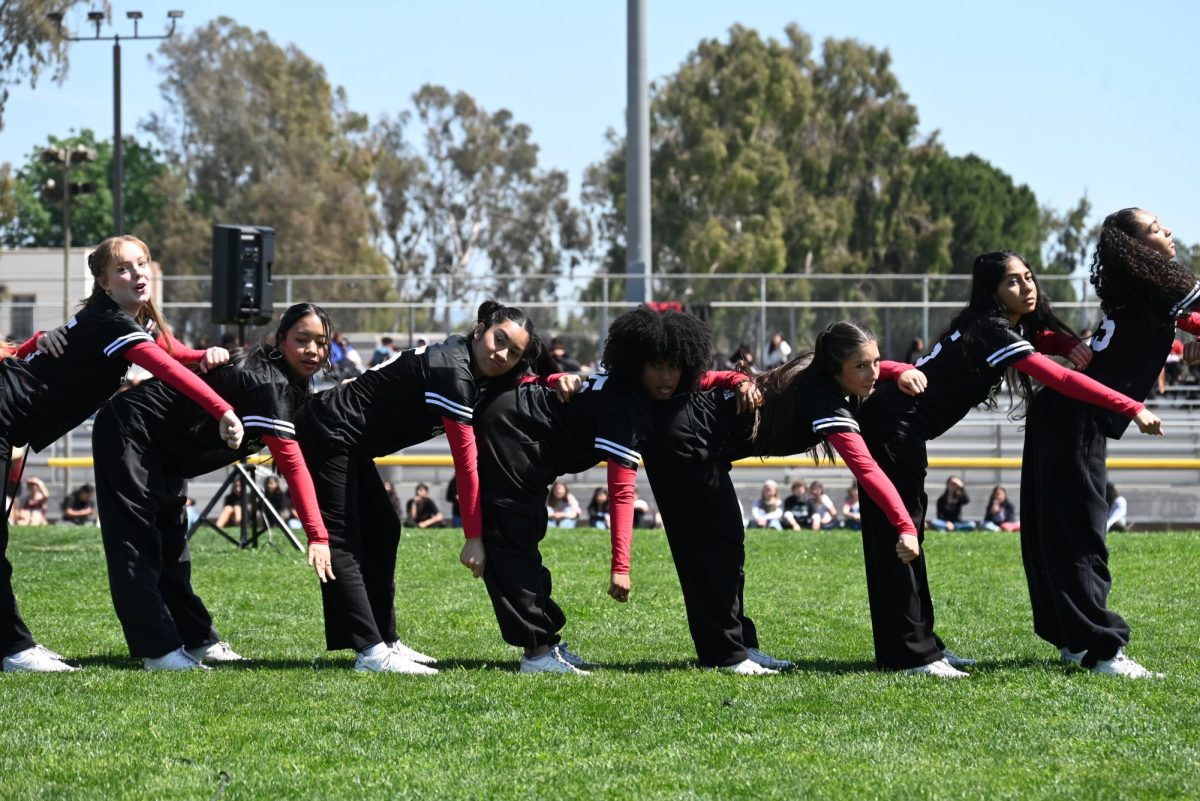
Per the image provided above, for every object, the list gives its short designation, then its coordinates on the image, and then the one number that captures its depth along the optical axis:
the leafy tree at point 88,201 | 72.69
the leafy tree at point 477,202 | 64.31
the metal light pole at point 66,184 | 32.44
